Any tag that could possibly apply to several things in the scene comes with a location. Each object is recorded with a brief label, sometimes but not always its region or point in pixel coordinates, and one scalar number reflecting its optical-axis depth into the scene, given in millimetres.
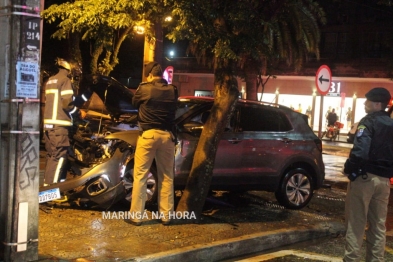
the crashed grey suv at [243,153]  7293
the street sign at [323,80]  12820
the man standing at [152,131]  6500
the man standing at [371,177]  5203
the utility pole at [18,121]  4594
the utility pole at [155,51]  9943
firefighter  6953
